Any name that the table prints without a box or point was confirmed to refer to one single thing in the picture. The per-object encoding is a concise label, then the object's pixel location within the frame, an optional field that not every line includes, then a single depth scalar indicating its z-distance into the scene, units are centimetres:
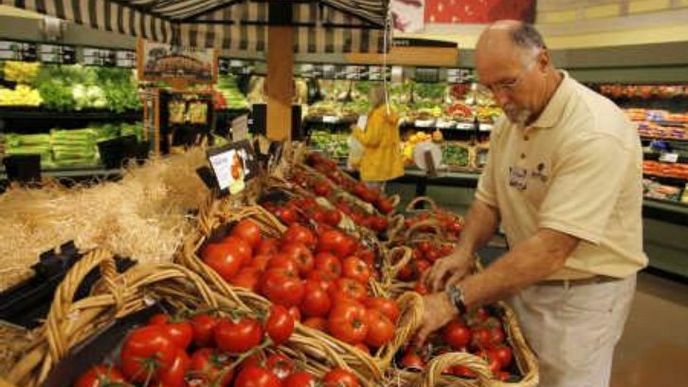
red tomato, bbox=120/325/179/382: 121
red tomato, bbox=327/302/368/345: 161
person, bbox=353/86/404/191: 689
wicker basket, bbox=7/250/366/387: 112
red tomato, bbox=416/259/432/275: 259
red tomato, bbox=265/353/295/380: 133
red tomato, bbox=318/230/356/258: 218
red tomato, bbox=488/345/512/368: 196
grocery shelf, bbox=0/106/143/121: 583
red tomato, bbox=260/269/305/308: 165
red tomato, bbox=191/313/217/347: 139
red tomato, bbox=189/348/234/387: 125
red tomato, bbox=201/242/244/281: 175
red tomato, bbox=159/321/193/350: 129
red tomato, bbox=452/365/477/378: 174
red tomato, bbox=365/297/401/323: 177
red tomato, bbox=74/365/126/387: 114
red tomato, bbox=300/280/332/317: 169
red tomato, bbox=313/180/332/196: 338
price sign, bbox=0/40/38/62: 600
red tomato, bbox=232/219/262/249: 199
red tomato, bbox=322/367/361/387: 134
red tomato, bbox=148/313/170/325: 138
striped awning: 360
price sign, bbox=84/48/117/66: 661
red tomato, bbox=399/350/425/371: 174
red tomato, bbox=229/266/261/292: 172
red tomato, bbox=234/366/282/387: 125
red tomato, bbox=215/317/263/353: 132
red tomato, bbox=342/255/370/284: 203
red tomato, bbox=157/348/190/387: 121
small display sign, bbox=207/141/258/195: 197
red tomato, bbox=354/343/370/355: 162
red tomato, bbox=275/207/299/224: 247
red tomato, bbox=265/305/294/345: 140
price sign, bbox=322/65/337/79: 861
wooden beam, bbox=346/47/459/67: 805
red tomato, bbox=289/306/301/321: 164
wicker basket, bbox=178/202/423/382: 150
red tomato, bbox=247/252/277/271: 185
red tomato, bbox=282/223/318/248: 214
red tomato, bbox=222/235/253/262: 183
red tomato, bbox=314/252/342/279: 200
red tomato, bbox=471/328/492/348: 198
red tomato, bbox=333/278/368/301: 180
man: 191
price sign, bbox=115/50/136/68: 690
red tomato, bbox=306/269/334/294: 179
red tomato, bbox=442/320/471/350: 196
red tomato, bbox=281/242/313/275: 195
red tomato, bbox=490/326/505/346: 203
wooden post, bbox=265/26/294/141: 394
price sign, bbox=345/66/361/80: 866
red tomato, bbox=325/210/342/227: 267
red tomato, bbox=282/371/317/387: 127
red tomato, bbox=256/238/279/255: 200
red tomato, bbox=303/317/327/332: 167
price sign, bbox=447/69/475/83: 843
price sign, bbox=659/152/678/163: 641
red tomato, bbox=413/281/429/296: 221
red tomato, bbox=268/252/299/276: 178
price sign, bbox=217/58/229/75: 833
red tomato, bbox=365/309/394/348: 166
